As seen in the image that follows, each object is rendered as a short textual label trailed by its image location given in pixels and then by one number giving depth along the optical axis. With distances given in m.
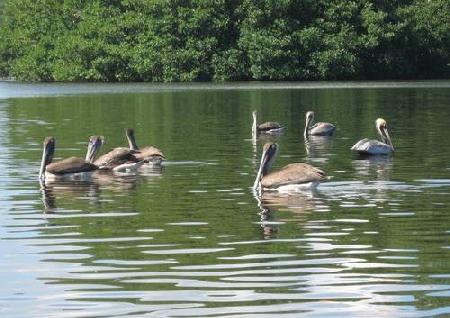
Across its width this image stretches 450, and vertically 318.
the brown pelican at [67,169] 24.50
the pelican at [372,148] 29.61
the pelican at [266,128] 38.34
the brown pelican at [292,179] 21.30
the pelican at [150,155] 27.05
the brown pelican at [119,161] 26.20
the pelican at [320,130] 37.28
